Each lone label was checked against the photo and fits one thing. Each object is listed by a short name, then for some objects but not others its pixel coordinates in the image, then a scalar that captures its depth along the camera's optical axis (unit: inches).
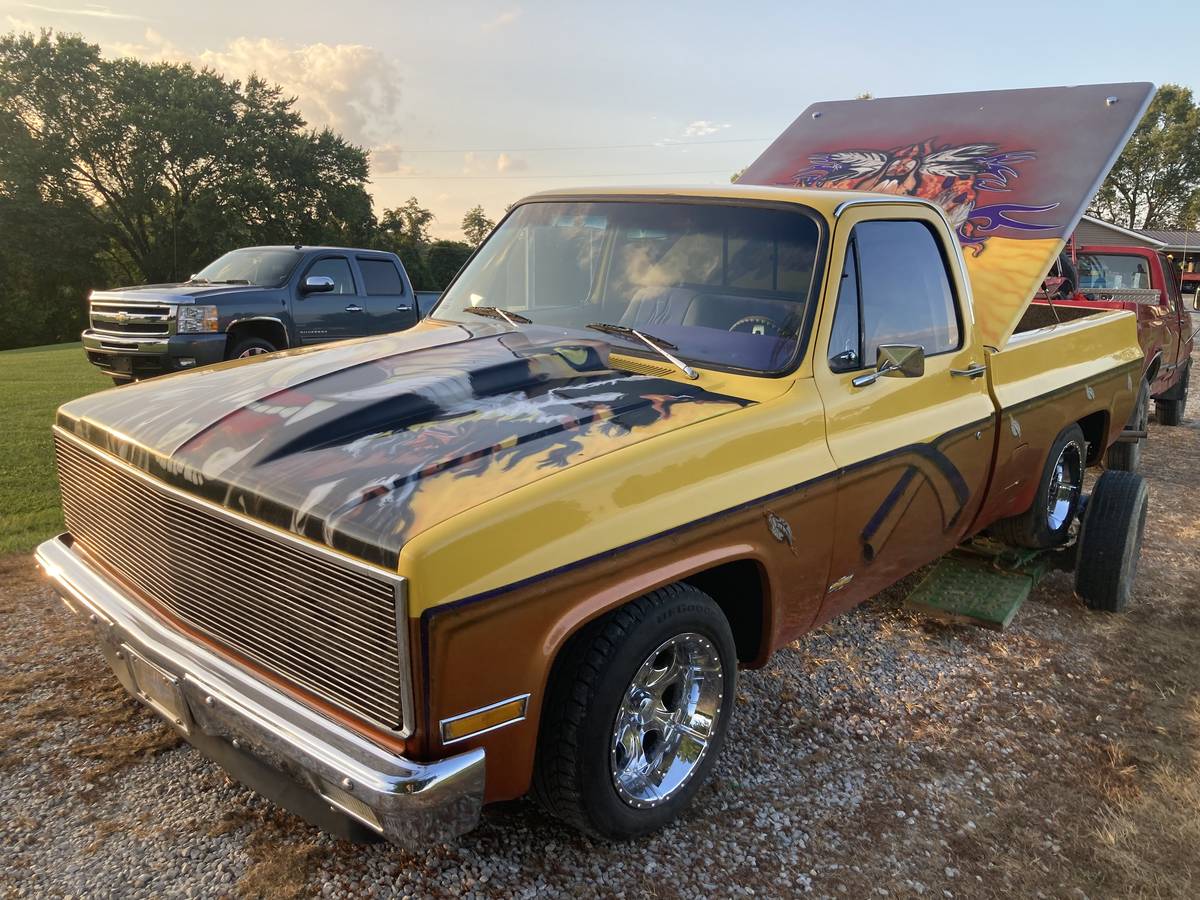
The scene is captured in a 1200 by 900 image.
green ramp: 169.8
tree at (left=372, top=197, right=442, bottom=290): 1785.2
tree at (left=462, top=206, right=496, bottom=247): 2787.9
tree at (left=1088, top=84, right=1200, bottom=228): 2554.1
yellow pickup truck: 81.4
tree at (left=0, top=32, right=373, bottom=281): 1405.0
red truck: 312.3
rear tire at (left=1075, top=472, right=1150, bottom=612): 182.9
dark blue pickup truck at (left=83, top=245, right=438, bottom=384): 372.5
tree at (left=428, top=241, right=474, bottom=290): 1902.1
